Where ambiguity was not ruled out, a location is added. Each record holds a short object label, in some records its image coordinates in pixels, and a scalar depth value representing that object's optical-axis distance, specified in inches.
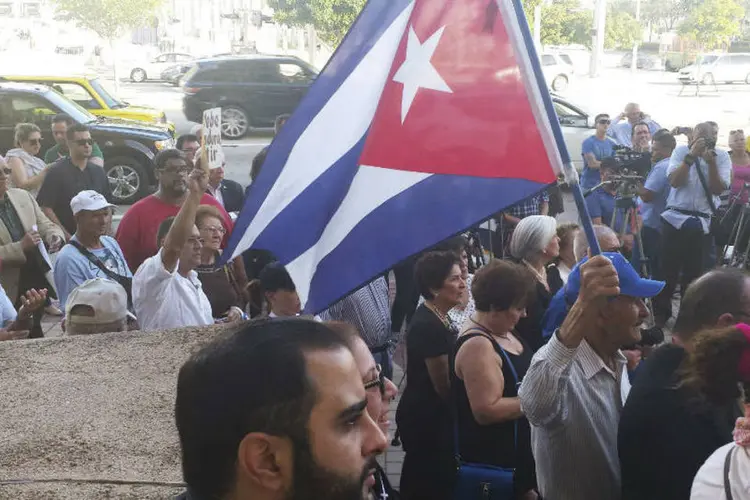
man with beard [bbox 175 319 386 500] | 60.6
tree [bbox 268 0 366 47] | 1215.6
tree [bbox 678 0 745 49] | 1919.3
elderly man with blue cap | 115.8
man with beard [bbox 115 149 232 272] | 231.6
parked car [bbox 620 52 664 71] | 2309.3
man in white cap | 207.0
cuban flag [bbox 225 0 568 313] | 113.2
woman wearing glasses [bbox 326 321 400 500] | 96.8
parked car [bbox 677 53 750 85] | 1715.1
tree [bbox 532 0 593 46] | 1563.7
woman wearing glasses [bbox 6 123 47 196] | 373.1
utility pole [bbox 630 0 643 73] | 1971.0
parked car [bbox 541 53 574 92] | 1359.5
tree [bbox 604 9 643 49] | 2214.4
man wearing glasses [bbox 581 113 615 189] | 460.4
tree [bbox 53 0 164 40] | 1534.2
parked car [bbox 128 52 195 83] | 1750.7
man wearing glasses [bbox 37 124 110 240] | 325.4
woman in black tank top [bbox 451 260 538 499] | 140.2
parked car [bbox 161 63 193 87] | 1589.6
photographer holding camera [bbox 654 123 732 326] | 320.2
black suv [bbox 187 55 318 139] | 912.3
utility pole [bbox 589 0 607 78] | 1199.6
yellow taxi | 654.5
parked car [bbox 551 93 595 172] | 719.7
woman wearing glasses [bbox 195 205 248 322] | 199.5
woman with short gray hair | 215.5
